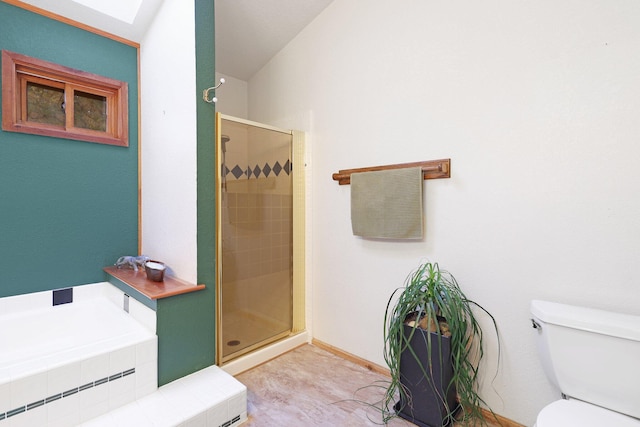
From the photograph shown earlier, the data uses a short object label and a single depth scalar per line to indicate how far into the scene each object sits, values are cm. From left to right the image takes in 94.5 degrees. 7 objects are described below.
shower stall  198
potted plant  144
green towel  173
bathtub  121
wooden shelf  158
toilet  105
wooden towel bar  166
